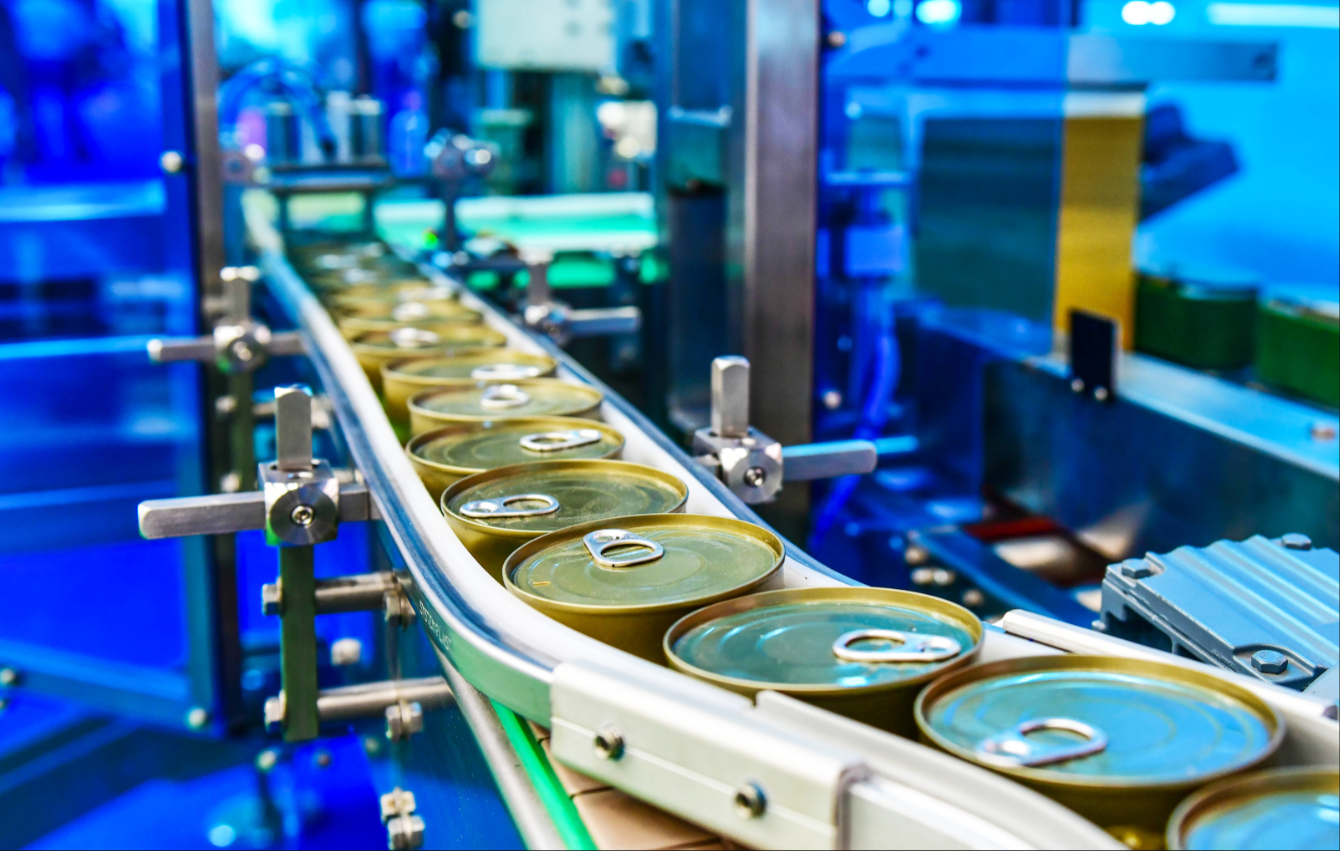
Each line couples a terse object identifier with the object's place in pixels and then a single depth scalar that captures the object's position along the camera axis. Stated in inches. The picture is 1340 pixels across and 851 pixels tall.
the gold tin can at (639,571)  33.7
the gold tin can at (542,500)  40.3
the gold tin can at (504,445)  47.5
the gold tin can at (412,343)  63.3
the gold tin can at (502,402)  53.7
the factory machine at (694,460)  28.7
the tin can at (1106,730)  25.3
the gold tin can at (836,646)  29.4
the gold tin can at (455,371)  57.4
